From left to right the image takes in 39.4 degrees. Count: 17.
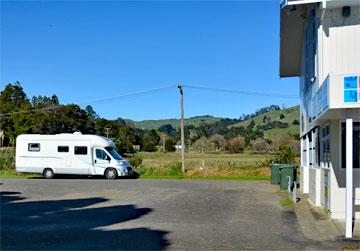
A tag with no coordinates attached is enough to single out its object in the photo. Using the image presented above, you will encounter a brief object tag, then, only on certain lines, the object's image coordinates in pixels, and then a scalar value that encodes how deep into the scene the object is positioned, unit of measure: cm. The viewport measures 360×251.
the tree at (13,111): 7412
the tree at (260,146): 8094
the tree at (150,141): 10388
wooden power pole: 3606
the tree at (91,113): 9794
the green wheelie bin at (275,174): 2661
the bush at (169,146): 10119
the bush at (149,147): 10312
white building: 1083
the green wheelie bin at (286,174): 2328
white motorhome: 3212
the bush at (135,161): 4002
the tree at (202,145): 9962
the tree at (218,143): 9554
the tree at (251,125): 14562
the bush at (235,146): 8629
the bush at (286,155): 3362
